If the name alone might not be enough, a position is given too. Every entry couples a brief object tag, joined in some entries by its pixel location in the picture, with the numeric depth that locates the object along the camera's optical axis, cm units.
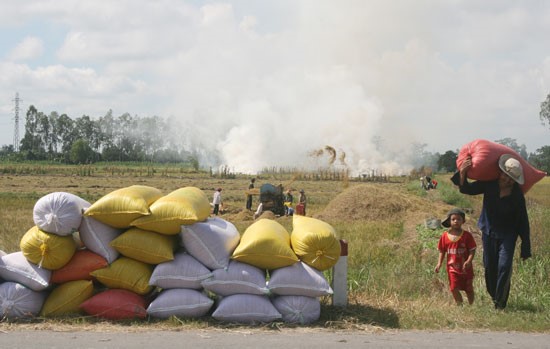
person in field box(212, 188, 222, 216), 2648
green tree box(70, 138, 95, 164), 9675
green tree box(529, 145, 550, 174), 8991
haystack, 2217
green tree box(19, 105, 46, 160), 11256
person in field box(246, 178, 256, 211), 2953
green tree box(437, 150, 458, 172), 9162
